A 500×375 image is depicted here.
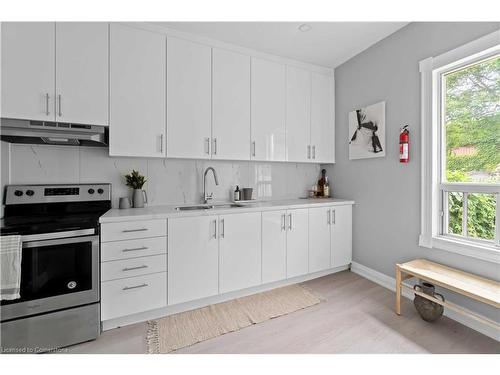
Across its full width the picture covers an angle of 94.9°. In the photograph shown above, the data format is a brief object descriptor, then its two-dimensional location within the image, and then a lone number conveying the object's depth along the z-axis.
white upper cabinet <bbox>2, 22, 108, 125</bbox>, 1.66
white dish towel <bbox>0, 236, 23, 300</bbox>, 1.40
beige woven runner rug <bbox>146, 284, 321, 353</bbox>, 1.69
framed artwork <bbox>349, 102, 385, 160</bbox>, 2.49
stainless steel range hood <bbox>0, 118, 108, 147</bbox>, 1.66
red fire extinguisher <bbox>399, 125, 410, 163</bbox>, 2.19
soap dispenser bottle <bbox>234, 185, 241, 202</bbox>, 2.74
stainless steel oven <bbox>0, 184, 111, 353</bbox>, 1.48
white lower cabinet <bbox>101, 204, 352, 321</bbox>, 1.79
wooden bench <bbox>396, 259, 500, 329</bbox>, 1.49
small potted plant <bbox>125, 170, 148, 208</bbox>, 2.27
